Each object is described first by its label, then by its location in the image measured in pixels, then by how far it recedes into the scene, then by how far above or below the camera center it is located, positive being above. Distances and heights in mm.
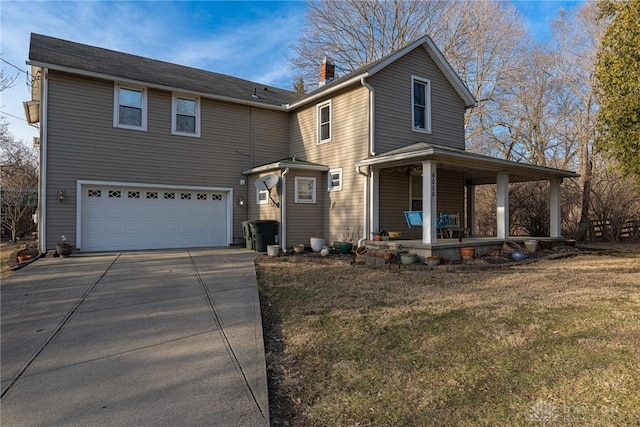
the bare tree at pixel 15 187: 14875 +1300
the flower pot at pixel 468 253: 8953 -887
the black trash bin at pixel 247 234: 11407 -546
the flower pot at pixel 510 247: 9748 -806
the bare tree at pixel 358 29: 20719 +11275
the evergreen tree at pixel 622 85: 8227 +3121
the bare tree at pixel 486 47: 19719 +9588
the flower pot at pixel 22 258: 8680 -1011
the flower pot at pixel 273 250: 9914 -909
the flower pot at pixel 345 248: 10305 -884
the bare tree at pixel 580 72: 16547 +7308
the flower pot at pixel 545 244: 10688 -790
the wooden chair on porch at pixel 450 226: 10844 -283
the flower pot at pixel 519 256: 9016 -969
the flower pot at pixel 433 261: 8180 -995
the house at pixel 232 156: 9953 +1908
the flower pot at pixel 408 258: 8352 -957
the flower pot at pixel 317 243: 10914 -787
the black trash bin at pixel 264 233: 10852 -484
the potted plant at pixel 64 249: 9312 -838
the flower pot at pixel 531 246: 10000 -792
